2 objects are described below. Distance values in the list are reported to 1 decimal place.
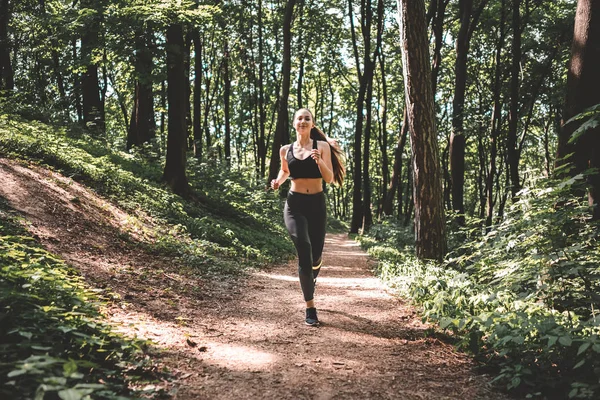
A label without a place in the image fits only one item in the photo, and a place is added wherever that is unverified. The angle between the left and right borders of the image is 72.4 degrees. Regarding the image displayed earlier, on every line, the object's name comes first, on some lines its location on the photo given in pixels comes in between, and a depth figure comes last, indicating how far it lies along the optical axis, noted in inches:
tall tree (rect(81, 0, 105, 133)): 394.9
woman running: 197.3
